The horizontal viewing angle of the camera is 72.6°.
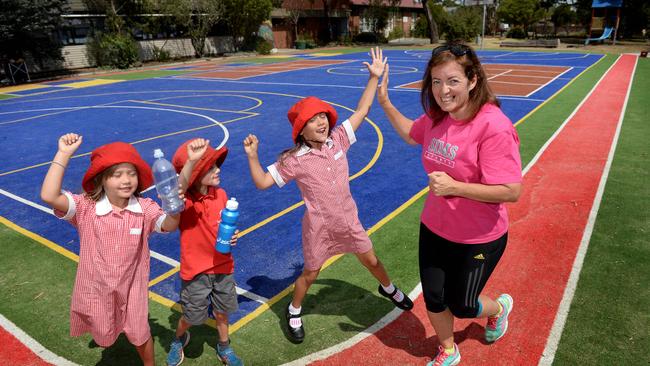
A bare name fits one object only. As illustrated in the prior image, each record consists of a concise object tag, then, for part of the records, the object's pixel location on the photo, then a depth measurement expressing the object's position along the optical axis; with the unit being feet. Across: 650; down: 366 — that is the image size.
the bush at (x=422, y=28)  204.64
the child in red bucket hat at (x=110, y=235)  10.15
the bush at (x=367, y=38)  186.29
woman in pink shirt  9.07
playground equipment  143.54
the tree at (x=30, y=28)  88.63
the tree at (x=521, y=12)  182.80
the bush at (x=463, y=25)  158.61
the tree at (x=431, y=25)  165.07
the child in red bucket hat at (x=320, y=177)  12.16
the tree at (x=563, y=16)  195.39
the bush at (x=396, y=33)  210.14
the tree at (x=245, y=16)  138.51
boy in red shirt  11.50
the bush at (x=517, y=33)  182.60
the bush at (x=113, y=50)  113.09
